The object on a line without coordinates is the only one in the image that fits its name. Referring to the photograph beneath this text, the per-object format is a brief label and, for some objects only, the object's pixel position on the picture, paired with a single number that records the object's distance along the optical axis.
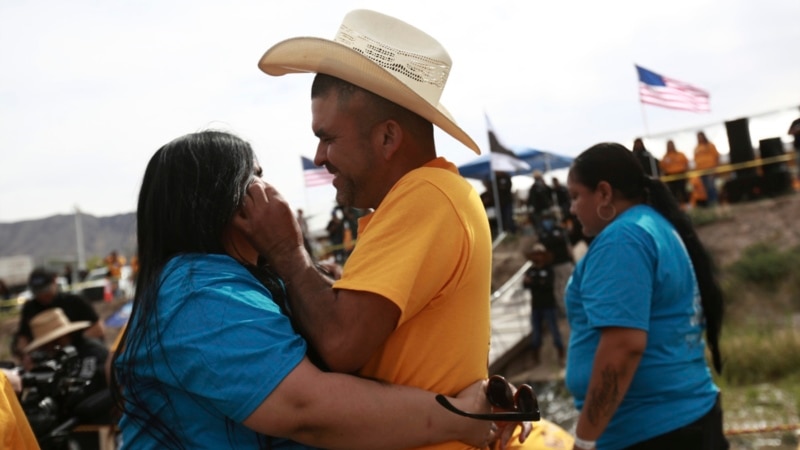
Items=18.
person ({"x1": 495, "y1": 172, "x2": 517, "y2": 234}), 12.85
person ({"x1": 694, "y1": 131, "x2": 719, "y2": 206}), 12.95
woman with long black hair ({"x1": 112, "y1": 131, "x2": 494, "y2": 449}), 1.74
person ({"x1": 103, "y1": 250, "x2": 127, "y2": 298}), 29.52
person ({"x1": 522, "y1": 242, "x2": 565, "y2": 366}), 13.92
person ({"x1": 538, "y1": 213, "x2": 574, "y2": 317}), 15.90
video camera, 3.52
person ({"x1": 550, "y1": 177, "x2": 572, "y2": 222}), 13.81
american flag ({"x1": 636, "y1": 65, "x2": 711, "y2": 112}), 11.03
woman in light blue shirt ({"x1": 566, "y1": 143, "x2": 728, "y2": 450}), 3.32
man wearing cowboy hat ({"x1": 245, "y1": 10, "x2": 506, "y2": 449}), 1.82
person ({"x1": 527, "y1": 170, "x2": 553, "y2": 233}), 13.64
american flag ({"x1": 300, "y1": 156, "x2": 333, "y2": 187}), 10.56
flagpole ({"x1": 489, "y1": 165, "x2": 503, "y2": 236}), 12.74
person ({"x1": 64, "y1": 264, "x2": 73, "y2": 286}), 31.56
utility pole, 45.51
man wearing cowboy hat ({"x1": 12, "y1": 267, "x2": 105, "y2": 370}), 7.18
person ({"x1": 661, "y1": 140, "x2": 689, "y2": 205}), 10.58
